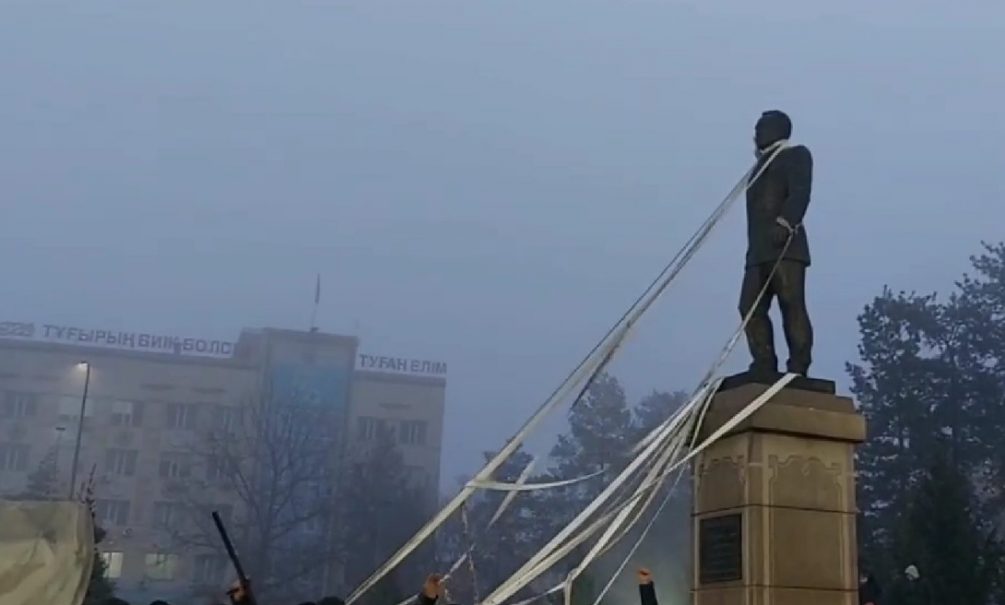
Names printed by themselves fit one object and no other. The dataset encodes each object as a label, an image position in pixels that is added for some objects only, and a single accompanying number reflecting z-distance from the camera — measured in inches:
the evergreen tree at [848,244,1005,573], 1375.5
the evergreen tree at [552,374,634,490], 1734.7
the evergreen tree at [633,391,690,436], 1929.1
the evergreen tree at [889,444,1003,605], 911.0
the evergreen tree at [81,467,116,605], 958.0
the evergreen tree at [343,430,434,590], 1963.6
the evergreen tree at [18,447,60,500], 2004.2
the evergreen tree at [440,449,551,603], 1688.0
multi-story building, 2267.5
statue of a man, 343.9
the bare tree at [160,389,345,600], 1909.4
